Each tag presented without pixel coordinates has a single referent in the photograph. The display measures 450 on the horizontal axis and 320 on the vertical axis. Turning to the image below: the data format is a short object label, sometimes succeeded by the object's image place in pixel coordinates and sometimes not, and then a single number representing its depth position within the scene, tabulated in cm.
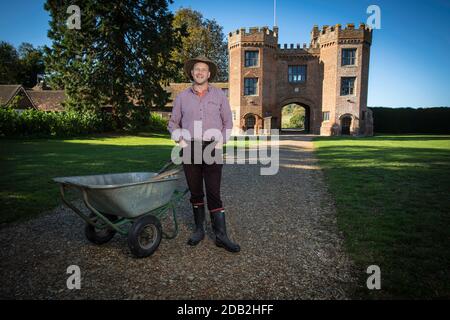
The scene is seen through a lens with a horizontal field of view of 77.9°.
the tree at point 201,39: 4278
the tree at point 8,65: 5677
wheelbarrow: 298
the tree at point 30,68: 5994
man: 361
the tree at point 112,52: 2116
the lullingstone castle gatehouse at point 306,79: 2897
